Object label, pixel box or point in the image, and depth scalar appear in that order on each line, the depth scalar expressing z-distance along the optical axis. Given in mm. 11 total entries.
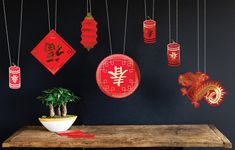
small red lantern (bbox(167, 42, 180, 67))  2715
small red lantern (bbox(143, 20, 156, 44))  2703
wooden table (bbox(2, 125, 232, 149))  2299
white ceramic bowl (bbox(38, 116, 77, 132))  2564
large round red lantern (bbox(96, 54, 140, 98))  2779
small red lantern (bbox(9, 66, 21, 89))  2768
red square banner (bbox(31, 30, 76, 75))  2881
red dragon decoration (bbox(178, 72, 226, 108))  2678
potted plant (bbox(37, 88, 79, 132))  2572
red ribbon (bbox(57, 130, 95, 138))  2453
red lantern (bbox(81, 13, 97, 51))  2662
